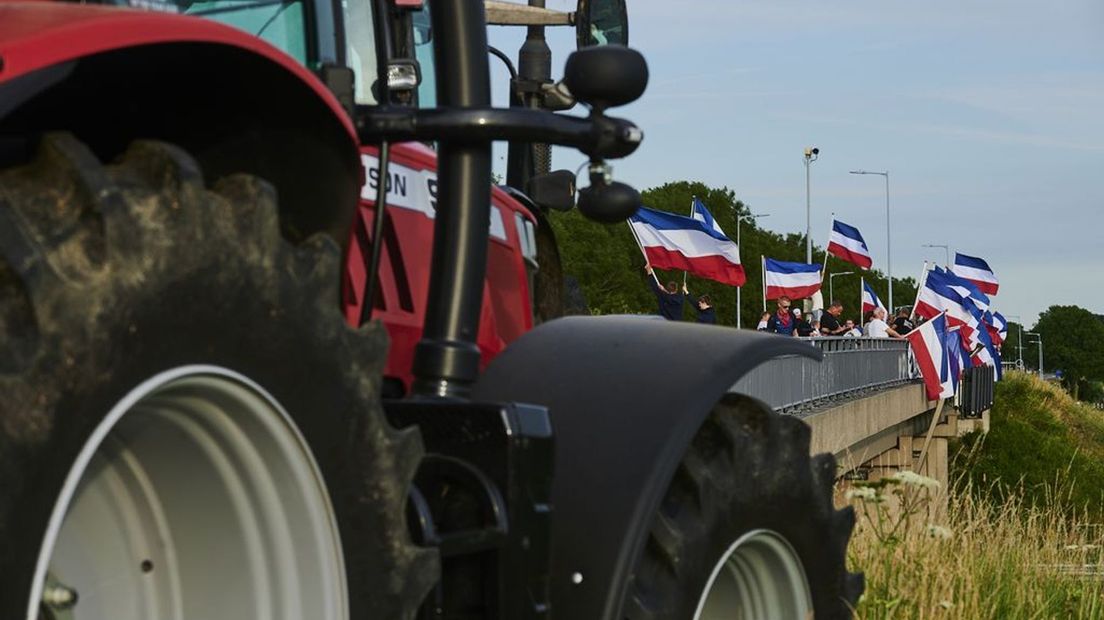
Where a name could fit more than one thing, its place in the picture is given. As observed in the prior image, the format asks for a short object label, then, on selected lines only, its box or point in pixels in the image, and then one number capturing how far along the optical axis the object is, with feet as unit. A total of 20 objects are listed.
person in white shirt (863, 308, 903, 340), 144.15
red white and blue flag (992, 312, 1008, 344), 254.43
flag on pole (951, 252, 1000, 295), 214.28
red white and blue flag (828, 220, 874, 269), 168.55
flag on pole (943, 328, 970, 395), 157.89
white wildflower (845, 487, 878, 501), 20.02
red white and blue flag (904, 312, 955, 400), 143.13
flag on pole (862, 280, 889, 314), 189.06
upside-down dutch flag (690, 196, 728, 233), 117.19
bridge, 87.81
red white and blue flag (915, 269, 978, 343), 166.61
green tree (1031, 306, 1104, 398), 597.93
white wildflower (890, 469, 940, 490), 20.07
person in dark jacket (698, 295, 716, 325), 86.28
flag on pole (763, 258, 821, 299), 141.90
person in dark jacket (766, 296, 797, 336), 97.81
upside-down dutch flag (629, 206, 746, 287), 110.83
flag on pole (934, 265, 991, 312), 181.68
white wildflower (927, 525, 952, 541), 19.43
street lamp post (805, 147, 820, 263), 263.08
